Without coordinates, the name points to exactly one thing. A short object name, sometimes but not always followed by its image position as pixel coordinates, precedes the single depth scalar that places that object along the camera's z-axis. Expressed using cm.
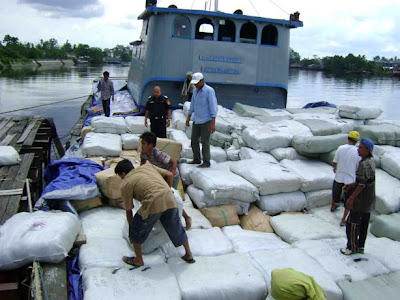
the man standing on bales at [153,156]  432
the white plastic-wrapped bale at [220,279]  345
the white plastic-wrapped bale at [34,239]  353
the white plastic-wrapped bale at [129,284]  326
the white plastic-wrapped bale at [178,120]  875
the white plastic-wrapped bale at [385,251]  413
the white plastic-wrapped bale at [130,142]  781
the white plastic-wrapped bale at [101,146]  688
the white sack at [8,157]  593
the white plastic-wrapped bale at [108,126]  821
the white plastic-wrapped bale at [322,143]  647
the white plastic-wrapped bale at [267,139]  707
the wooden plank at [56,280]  339
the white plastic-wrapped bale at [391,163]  604
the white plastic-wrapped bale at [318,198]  594
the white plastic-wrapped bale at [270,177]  566
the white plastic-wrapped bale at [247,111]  929
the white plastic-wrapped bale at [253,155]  685
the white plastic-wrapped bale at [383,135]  683
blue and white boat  1086
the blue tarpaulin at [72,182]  478
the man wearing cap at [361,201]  423
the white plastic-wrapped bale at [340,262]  392
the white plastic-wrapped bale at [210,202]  546
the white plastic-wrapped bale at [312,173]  595
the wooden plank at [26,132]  754
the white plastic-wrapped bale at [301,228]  477
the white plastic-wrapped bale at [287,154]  683
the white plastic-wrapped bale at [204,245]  416
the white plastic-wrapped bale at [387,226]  469
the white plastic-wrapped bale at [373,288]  361
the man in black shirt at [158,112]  732
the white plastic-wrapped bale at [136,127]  845
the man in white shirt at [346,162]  519
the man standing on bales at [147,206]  358
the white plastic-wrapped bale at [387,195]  524
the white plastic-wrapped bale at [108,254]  371
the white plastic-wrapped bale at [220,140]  790
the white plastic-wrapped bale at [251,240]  447
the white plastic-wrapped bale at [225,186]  537
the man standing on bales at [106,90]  1016
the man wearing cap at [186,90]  1027
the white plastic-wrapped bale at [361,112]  841
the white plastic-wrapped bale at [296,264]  364
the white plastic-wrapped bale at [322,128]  759
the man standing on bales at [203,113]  592
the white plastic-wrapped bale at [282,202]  568
